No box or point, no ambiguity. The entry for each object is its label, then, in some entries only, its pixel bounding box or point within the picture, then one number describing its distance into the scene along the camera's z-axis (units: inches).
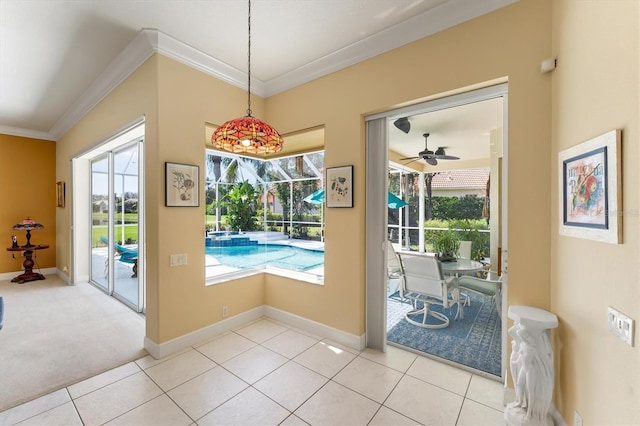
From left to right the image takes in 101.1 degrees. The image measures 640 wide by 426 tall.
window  129.5
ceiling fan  146.3
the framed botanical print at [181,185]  101.9
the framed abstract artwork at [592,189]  48.0
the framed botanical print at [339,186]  108.5
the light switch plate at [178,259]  103.6
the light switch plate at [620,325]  43.0
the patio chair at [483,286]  120.3
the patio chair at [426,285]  118.6
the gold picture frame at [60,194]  208.3
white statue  62.0
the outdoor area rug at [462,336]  99.0
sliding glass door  152.1
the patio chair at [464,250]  142.1
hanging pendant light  66.2
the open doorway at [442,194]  102.3
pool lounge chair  160.2
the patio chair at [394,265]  137.6
